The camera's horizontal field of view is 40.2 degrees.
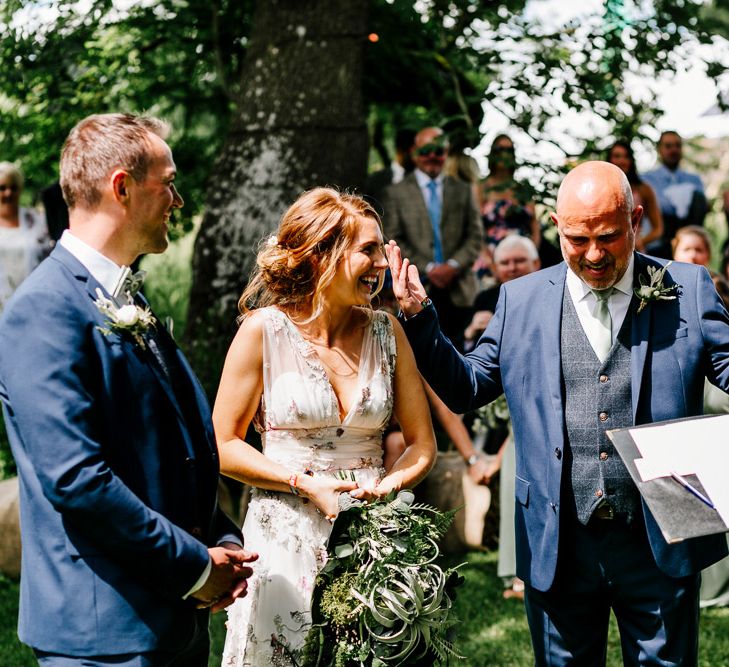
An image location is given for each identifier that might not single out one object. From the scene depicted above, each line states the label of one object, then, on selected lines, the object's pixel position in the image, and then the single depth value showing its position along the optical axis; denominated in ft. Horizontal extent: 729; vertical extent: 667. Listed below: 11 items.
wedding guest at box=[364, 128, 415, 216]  28.17
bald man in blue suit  10.62
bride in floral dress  11.57
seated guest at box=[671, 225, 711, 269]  21.63
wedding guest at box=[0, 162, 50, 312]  27.78
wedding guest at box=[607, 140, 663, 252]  29.51
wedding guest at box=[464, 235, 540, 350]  21.88
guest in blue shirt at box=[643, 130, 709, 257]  32.27
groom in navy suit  7.87
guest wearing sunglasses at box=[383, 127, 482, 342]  26.61
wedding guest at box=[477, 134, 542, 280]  24.00
